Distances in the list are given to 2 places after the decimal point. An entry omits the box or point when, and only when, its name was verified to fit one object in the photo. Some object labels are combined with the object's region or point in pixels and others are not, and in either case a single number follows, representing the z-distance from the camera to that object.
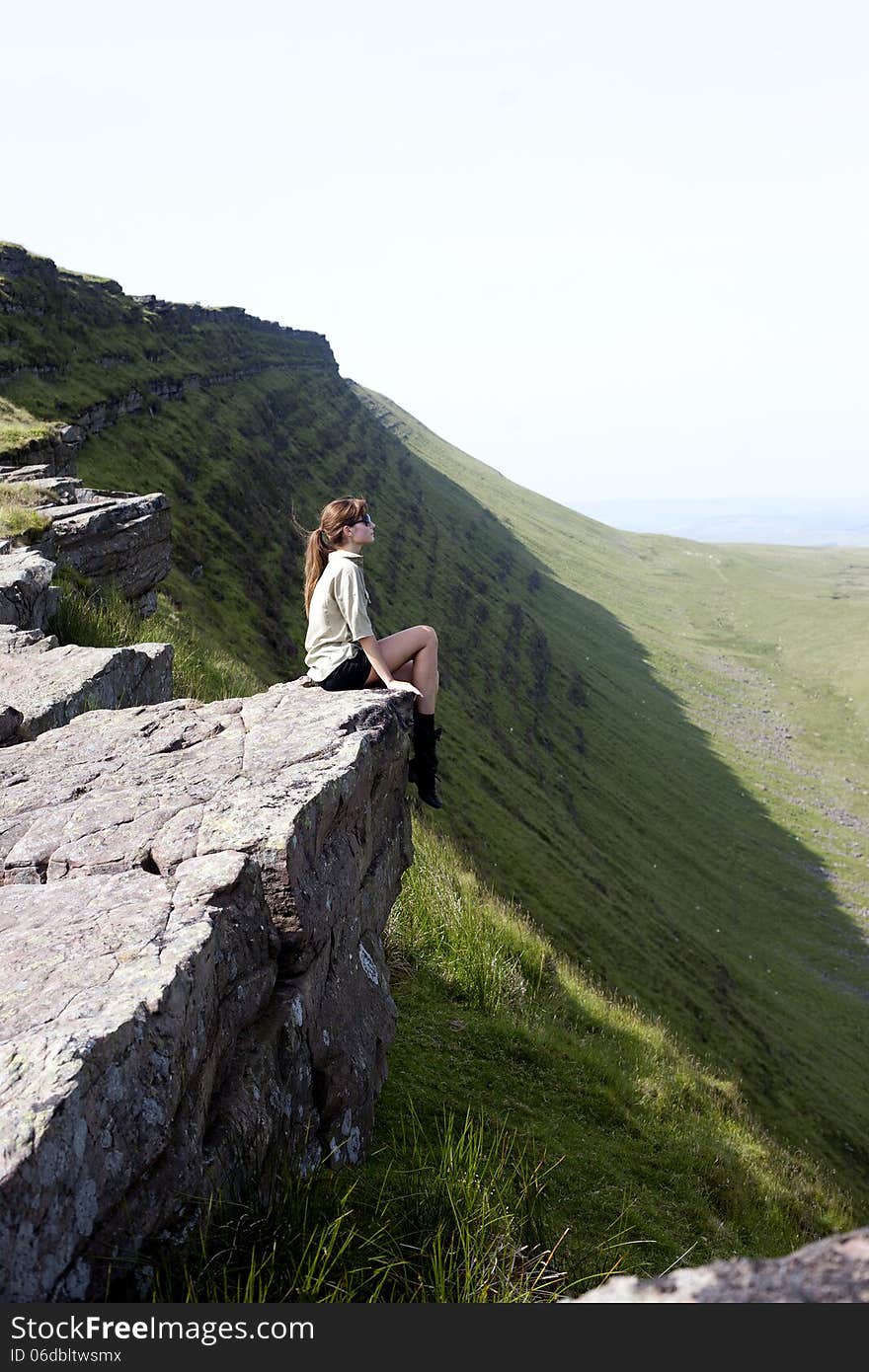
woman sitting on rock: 11.87
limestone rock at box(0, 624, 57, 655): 15.53
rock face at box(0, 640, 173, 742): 13.04
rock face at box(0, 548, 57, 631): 17.19
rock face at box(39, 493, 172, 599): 25.50
